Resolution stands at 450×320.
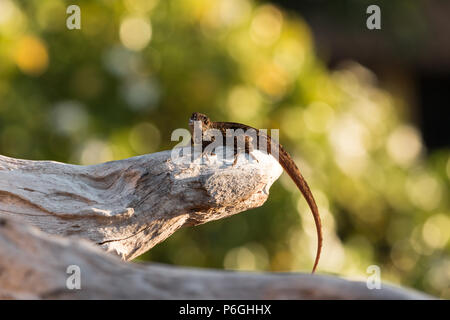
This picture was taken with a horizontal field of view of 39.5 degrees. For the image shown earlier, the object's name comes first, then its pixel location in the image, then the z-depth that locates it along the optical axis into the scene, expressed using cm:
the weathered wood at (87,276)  193
